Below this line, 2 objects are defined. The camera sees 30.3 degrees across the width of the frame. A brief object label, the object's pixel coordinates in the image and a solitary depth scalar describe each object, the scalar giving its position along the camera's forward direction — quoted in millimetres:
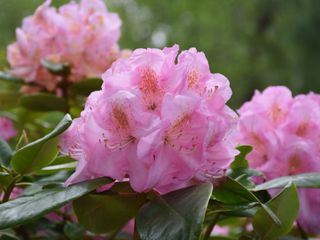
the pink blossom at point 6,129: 1245
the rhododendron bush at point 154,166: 612
